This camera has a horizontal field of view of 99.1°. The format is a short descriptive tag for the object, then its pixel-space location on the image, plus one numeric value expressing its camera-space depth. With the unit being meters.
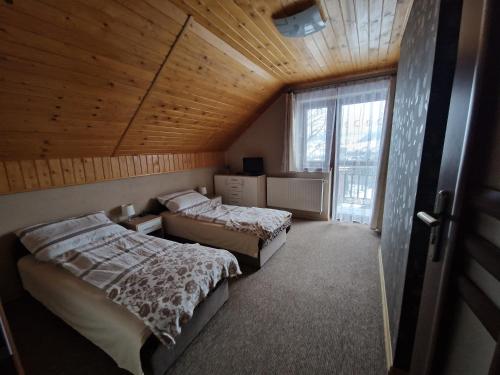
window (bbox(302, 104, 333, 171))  3.54
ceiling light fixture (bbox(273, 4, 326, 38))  1.69
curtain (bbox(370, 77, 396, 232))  3.02
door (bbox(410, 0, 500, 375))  0.52
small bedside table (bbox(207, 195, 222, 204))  3.85
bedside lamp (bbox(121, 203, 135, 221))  2.78
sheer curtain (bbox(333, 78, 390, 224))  3.13
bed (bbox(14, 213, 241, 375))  1.27
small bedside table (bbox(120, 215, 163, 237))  2.76
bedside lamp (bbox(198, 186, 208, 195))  4.03
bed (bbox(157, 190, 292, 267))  2.47
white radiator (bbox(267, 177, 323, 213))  3.74
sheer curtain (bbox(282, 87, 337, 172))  3.51
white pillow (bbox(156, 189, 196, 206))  3.28
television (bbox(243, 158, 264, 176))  4.25
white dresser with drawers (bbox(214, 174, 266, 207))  4.08
